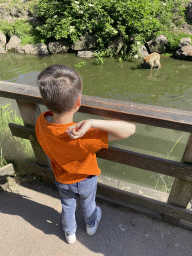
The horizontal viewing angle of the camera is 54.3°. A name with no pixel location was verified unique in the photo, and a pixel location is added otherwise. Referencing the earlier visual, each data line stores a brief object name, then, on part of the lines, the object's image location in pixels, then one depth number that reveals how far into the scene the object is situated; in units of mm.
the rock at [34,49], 11234
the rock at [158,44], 10135
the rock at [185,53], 9277
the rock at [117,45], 10391
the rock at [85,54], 10469
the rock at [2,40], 12580
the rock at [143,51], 10258
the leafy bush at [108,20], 9906
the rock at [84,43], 10766
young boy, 961
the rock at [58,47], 11133
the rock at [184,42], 9633
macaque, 8281
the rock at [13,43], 12273
